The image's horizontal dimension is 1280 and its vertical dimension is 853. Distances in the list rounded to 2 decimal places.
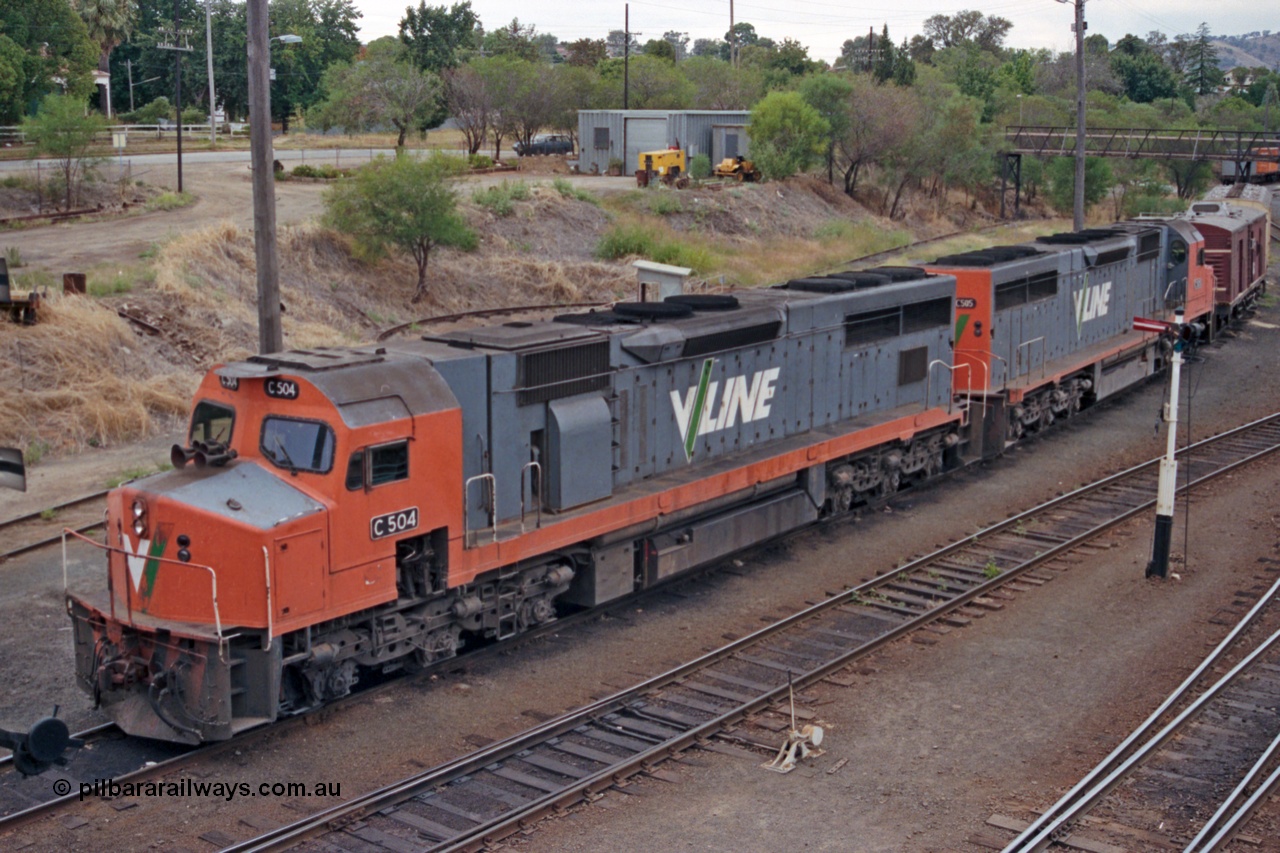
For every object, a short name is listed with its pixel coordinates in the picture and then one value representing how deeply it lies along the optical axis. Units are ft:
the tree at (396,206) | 106.52
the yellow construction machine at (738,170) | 179.22
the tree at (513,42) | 298.35
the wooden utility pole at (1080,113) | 113.50
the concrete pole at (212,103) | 165.85
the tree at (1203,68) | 485.15
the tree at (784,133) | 175.22
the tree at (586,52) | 307.78
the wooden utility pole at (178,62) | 127.73
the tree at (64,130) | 119.44
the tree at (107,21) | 217.36
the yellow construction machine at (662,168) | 167.73
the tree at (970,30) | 489.67
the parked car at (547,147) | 204.74
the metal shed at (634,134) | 185.37
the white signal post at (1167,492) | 50.65
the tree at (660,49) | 337.93
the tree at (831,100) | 186.70
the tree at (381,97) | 189.88
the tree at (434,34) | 255.70
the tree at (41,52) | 179.52
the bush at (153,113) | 228.43
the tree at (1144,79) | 415.44
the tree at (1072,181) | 194.08
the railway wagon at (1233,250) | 107.04
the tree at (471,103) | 196.95
